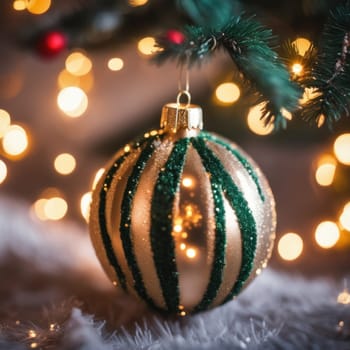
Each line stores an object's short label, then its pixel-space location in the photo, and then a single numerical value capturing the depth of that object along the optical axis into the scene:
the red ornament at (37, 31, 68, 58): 0.45
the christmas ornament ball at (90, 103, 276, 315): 0.36
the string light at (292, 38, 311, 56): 0.40
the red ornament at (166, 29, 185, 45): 0.41
